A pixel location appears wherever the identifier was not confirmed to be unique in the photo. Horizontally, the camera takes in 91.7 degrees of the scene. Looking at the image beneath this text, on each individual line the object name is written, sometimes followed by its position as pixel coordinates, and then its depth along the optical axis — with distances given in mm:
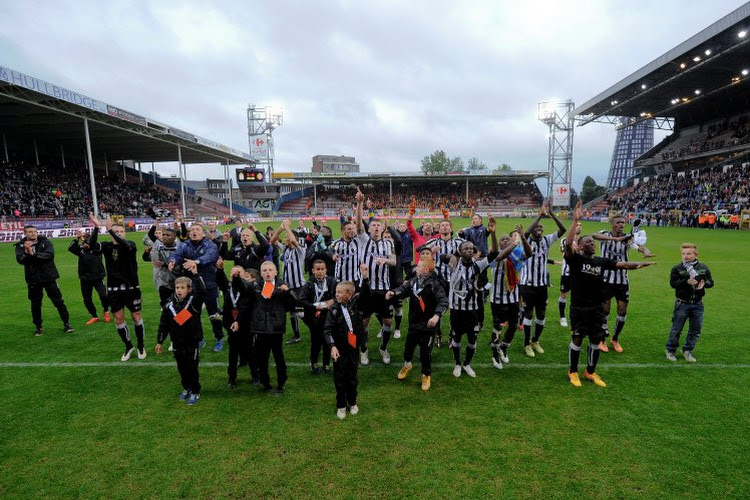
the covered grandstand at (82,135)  22622
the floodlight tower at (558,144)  49094
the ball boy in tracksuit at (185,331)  4641
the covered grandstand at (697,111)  27172
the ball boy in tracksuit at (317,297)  5066
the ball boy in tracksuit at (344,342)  4410
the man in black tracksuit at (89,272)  7329
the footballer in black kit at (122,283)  6066
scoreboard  54656
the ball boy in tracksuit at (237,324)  4891
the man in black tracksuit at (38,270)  6883
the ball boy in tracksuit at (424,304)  4988
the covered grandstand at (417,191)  58875
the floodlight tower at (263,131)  62688
